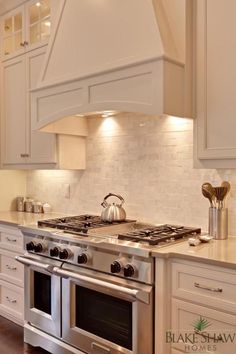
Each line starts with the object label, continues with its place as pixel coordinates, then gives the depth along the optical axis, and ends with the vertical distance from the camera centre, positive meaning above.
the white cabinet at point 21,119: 3.26 +0.52
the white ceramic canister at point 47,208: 3.67 -0.39
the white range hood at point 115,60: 2.13 +0.75
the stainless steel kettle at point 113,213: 2.79 -0.34
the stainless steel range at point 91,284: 2.09 -0.75
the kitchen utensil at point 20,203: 3.88 -0.36
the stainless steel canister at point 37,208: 3.71 -0.39
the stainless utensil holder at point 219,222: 2.31 -0.34
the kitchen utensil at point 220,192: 2.28 -0.14
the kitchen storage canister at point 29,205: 3.79 -0.38
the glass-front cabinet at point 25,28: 3.22 +1.39
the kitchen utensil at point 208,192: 2.29 -0.14
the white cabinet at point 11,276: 3.09 -0.95
